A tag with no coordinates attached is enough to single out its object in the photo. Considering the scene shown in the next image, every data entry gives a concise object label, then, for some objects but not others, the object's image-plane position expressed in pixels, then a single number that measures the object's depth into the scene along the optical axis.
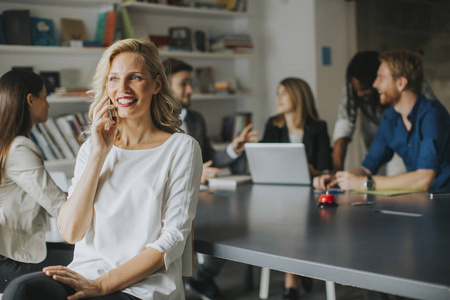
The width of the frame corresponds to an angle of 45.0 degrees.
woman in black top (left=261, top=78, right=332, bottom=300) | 3.61
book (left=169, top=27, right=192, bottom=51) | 4.75
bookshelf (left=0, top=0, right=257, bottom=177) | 3.97
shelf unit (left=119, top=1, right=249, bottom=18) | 4.37
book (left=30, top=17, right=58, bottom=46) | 3.94
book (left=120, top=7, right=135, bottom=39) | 4.22
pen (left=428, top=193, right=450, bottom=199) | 2.37
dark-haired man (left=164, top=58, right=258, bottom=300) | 3.13
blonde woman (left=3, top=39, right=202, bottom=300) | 1.60
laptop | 2.81
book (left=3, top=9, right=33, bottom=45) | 3.80
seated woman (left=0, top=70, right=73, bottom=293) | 1.95
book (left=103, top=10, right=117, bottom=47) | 4.14
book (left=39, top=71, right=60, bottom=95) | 4.00
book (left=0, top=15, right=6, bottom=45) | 3.78
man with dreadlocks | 3.57
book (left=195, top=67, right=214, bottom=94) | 4.93
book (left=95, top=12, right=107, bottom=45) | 4.20
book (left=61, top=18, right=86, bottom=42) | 4.10
